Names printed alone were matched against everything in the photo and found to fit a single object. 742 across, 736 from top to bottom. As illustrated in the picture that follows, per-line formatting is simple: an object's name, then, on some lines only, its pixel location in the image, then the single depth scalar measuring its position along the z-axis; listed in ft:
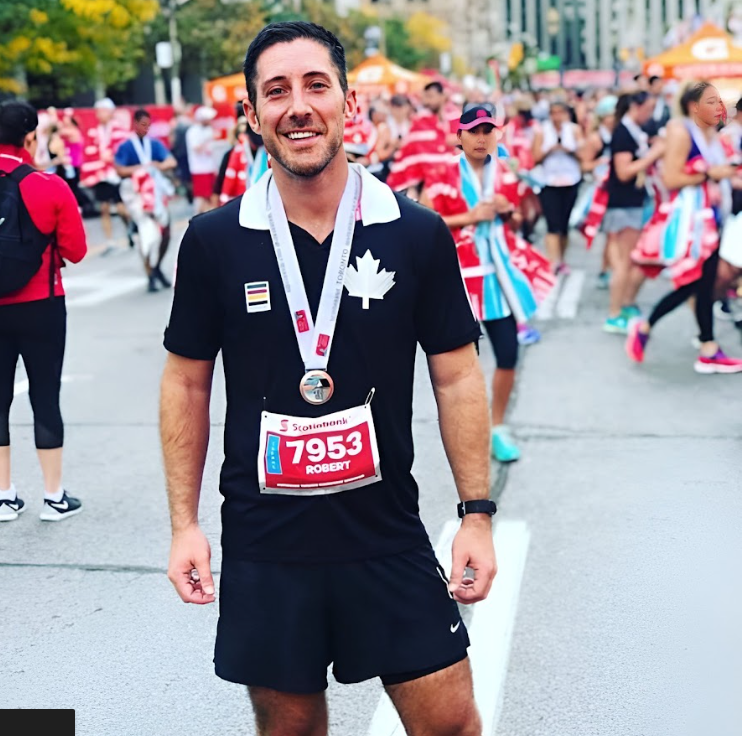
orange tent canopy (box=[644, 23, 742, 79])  83.41
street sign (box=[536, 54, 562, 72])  325.89
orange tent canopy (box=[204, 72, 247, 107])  93.61
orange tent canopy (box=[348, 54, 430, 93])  106.63
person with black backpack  18.52
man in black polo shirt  8.71
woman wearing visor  21.89
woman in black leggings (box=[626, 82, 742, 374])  28.32
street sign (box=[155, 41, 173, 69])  110.83
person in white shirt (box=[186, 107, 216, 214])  61.11
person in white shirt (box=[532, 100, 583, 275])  42.65
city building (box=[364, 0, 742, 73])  519.36
